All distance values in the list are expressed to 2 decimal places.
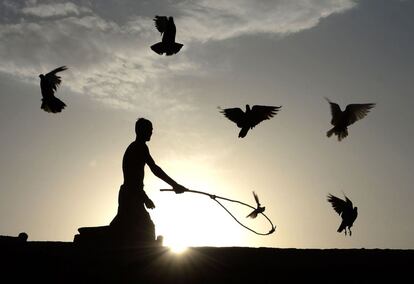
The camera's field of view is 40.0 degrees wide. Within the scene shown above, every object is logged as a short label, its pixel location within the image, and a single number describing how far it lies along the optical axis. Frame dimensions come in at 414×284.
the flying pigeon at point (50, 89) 10.80
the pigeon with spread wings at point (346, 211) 10.92
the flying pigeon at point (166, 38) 11.23
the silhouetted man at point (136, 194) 8.04
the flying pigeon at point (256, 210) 9.04
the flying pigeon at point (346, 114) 12.78
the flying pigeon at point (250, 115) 11.44
